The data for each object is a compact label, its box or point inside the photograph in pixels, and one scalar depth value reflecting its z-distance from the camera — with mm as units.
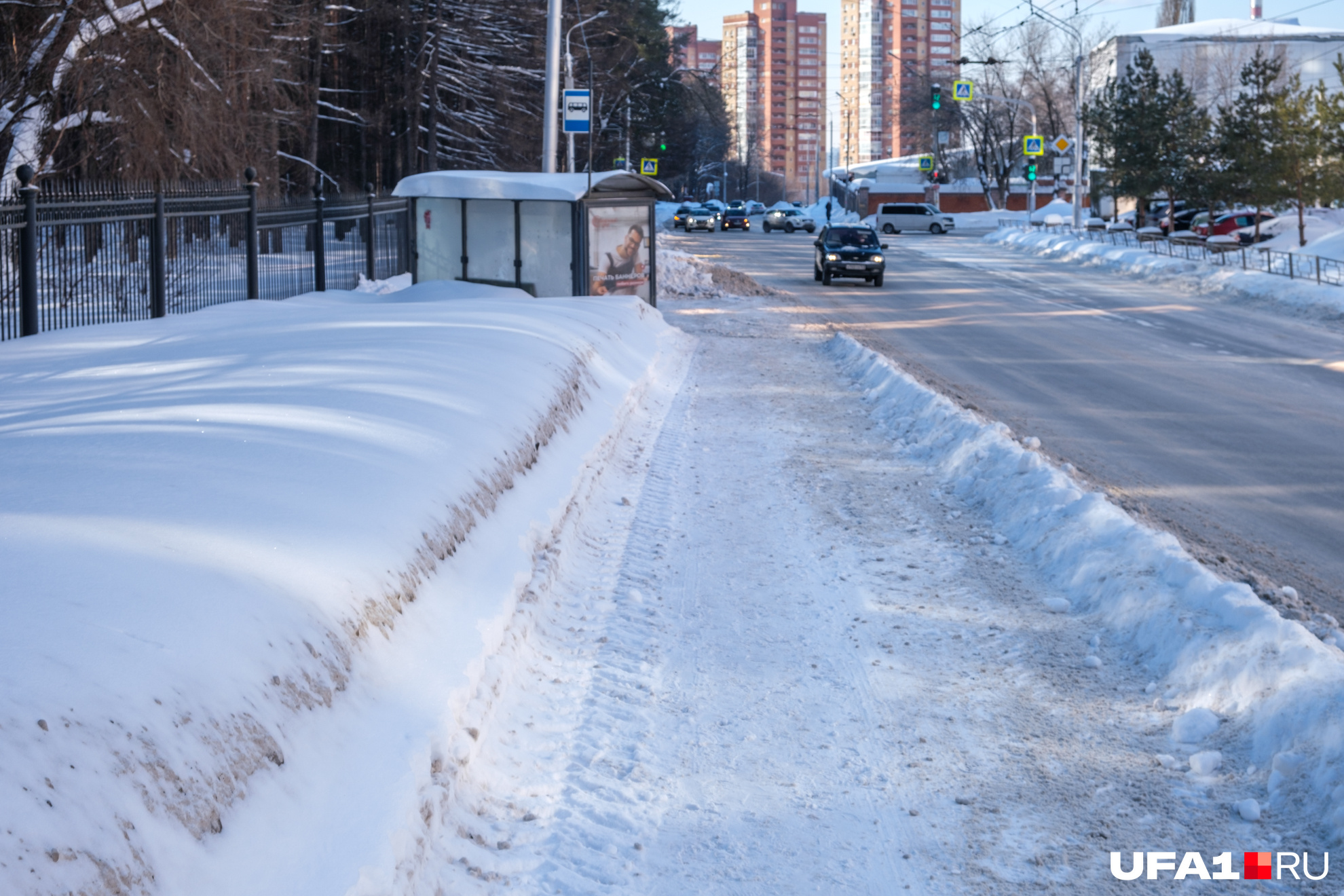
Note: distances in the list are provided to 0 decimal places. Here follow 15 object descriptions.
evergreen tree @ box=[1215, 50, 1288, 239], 38062
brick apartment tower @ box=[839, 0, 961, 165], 120625
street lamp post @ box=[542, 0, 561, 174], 24109
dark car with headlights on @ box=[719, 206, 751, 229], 74688
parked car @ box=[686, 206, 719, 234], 71625
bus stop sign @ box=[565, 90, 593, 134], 24500
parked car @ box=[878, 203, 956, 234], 69250
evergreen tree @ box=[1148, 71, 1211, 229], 47750
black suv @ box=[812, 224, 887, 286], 33062
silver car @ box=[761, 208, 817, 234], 73500
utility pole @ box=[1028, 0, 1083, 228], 48406
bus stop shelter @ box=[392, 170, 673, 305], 20844
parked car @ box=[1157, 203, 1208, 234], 60438
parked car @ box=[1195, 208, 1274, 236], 53197
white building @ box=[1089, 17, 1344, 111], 81788
